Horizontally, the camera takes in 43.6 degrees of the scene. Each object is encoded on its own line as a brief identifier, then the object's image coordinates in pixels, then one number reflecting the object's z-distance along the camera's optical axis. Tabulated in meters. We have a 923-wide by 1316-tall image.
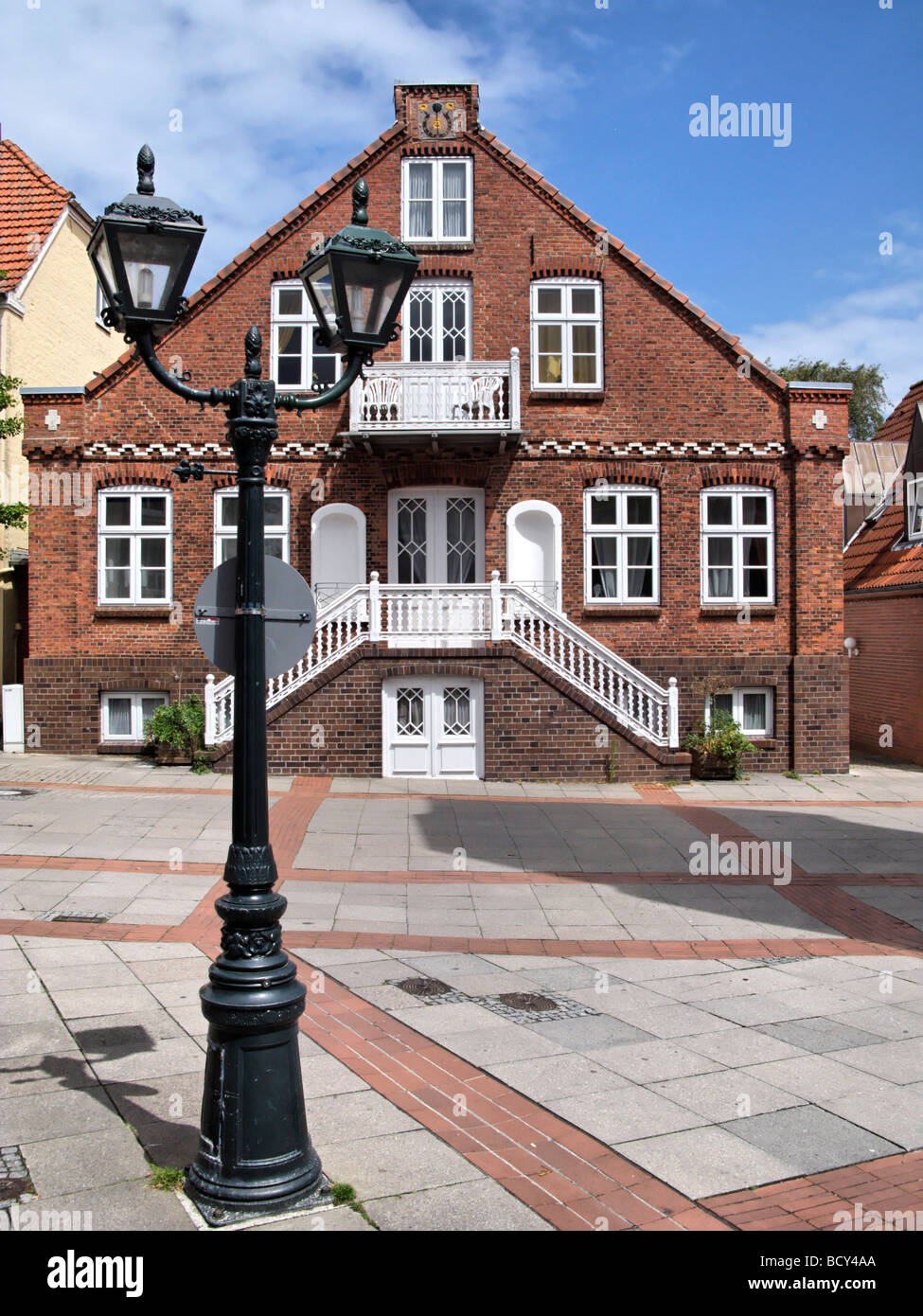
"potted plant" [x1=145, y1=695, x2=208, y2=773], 17.95
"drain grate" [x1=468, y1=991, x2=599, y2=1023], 7.41
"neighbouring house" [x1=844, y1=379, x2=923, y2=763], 22.06
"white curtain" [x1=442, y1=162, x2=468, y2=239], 20.52
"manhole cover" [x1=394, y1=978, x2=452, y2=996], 7.89
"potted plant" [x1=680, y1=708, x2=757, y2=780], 18.48
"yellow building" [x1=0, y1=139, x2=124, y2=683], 22.25
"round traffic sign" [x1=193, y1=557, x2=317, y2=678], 5.09
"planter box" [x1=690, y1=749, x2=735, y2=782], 18.64
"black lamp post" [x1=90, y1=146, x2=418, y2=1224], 4.79
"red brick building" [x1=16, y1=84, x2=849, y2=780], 20.06
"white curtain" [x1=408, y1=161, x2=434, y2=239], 20.55
